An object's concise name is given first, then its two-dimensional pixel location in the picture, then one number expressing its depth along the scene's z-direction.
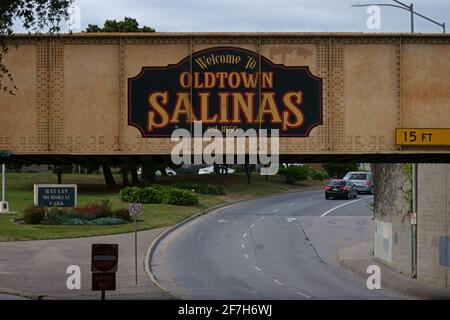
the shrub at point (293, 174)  90.81
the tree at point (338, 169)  107.50
